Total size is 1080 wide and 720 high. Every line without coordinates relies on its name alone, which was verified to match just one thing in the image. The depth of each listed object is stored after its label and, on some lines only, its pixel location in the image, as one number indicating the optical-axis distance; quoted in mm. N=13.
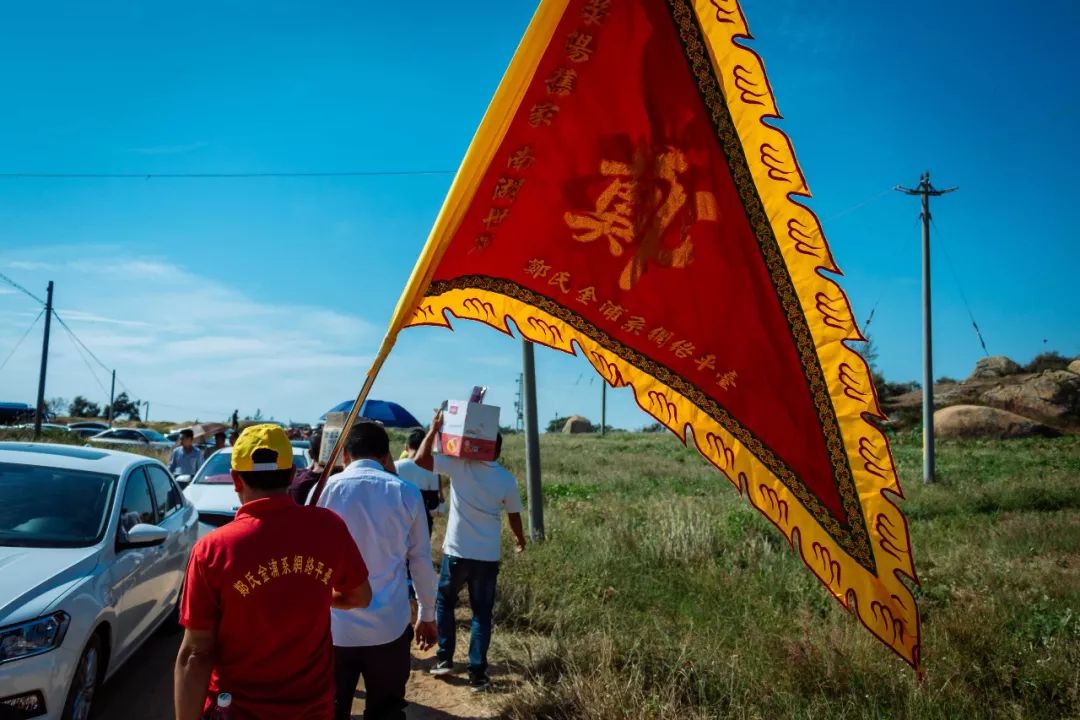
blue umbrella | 11891
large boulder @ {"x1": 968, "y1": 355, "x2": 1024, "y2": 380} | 51094
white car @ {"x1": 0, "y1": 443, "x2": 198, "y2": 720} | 3941
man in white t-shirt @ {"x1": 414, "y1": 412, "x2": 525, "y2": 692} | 5918
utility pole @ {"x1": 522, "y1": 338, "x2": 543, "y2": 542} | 10227
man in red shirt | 2574
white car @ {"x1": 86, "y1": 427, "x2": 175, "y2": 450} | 36175
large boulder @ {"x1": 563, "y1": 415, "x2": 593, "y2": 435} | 69188
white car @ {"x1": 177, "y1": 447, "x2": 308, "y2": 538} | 9625
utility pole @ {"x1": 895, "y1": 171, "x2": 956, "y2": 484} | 19953
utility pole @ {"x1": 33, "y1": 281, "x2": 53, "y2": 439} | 32969
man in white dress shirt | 3779
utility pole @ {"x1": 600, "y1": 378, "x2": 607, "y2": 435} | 58522
